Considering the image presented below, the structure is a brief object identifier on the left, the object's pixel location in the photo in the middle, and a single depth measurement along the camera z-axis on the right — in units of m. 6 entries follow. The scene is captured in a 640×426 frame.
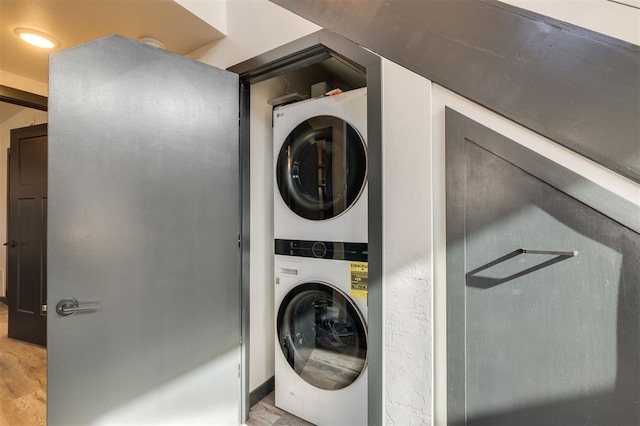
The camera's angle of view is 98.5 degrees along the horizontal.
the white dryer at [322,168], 1.48
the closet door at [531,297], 0.83
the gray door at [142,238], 1.10
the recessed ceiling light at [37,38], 1.56
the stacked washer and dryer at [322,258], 1.49
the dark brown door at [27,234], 2.59
